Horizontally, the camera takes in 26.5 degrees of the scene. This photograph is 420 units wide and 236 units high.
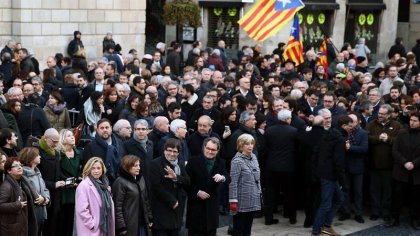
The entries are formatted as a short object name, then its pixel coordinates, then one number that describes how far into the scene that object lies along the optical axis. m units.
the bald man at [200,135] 12.16
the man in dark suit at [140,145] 11.26
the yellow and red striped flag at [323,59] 20.20
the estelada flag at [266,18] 17.83
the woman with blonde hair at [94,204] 9.66
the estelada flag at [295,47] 19.19
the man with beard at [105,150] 11.06
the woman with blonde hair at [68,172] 10.77
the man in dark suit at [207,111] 14.03
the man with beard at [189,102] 14.90
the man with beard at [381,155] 13.45
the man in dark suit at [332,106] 14.04
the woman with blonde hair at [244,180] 11.12
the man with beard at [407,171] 12.98
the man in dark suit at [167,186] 10.45
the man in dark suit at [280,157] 12.85
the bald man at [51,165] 10.56
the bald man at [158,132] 12.12
